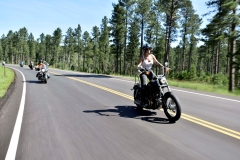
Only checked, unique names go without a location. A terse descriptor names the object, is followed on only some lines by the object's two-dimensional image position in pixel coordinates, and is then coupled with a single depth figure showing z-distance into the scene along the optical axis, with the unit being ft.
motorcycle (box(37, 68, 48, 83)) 53.63
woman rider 22.11
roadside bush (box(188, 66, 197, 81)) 99.66
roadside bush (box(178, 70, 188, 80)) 99.95
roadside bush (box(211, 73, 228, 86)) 87.28
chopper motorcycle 19.05
